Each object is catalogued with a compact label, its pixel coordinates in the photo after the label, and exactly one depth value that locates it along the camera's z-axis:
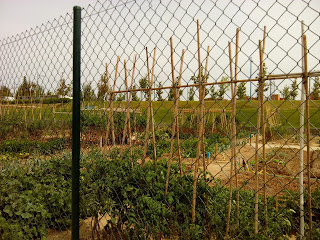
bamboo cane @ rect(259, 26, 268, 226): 1.85
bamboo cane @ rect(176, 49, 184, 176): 2.19
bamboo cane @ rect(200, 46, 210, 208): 2.27
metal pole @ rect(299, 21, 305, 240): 1.90
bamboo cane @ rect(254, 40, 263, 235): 2.08
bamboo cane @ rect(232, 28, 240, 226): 1.96
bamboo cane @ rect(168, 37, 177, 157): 2.33
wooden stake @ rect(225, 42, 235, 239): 2.00
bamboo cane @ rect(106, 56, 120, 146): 2.93
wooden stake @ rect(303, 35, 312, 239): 1.74
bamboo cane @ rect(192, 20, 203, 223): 2.23
